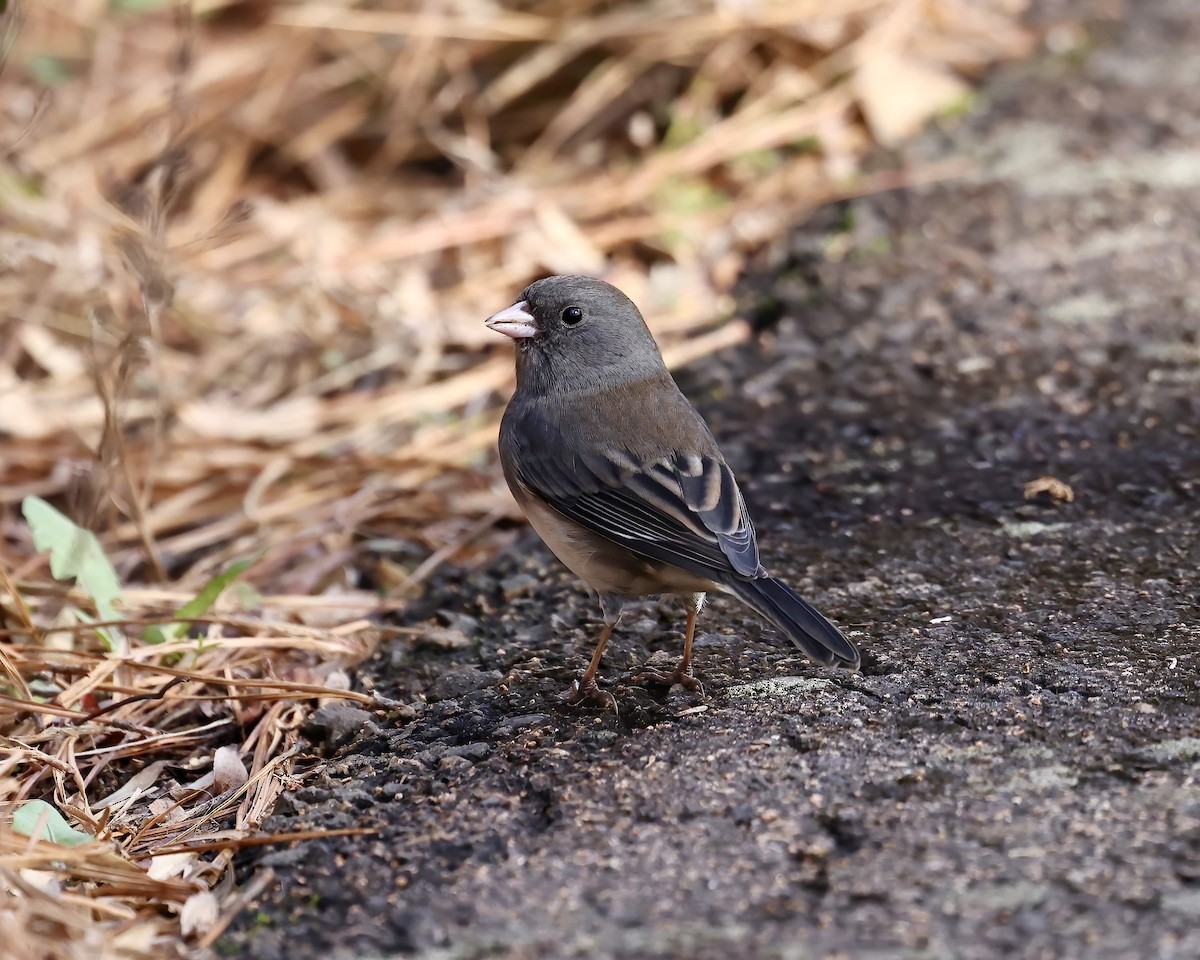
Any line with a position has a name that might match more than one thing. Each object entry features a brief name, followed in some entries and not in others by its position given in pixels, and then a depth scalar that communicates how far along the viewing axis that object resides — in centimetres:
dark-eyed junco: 487
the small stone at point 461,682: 527
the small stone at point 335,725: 509
